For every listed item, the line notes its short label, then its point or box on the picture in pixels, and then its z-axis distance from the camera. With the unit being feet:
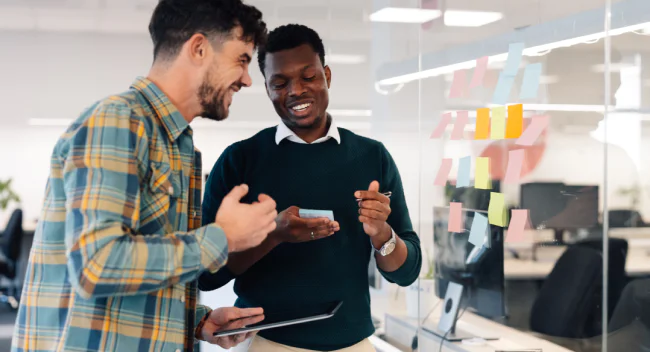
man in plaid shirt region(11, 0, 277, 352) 3.54
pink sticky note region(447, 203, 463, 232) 9.18
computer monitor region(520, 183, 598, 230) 6.74
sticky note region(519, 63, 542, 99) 7.32
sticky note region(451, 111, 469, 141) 9.00
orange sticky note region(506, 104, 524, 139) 7.57
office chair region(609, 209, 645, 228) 6.31
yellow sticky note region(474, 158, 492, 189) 8.30
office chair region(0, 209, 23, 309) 19.45
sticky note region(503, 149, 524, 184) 7.63
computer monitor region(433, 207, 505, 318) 8.47
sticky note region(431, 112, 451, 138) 9.59
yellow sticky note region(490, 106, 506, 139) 7.96
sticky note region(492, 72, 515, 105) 7.84
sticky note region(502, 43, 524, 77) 7.72
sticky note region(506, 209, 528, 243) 7.53
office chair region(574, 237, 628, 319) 6.45
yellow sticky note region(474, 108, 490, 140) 8.34
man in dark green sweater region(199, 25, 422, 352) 5.53
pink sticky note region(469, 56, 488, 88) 8.53
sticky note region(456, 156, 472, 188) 8.89
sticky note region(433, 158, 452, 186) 9.65
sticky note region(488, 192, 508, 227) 7.91
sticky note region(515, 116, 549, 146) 7.25
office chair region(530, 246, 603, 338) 6.85
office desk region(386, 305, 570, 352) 7.98
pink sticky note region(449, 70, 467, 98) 9.07
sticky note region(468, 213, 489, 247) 8.46
